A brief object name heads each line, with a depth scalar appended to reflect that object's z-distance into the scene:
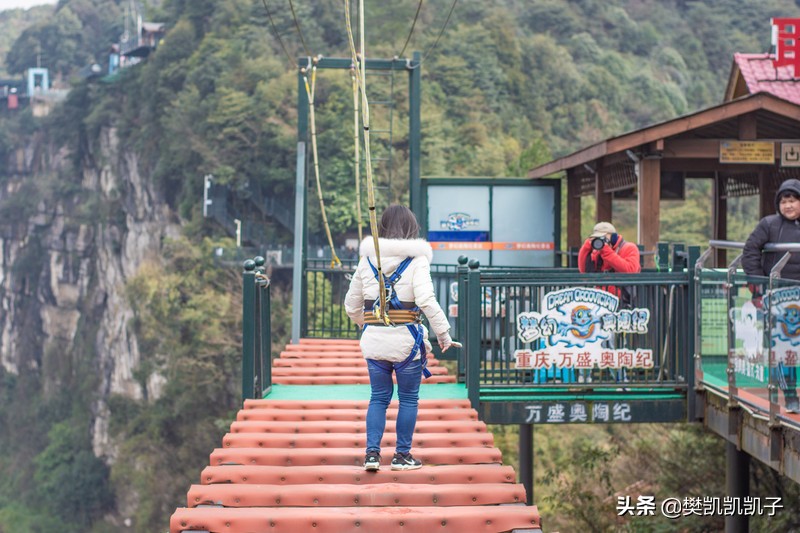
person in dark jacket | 8.51
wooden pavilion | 15.45
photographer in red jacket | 10.60
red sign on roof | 21.41
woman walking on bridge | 6.94
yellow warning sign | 16.05
